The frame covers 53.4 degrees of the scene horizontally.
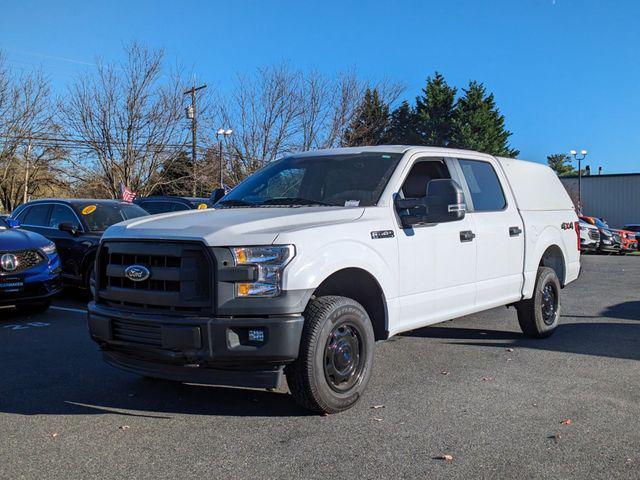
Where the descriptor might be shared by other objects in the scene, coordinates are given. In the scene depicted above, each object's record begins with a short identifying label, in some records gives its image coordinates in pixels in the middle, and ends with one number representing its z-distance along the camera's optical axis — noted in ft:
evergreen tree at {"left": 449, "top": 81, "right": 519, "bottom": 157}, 162.81
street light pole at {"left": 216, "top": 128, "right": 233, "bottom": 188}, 90.68
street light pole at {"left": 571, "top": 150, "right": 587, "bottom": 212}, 149.61
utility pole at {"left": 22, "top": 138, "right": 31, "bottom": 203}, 118.21
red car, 93.25
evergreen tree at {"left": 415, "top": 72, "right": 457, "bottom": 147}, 165.58
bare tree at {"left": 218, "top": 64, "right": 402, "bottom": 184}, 96.02
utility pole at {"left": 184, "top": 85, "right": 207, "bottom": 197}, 93.56
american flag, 70.40
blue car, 26.55
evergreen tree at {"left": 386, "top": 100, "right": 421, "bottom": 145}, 161.01
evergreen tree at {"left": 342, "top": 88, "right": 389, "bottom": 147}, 99.91
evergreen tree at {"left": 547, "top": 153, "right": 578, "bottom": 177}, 341.10
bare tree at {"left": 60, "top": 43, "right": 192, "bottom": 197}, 89.92
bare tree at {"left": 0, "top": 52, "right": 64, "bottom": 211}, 102.83
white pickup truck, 13.44
